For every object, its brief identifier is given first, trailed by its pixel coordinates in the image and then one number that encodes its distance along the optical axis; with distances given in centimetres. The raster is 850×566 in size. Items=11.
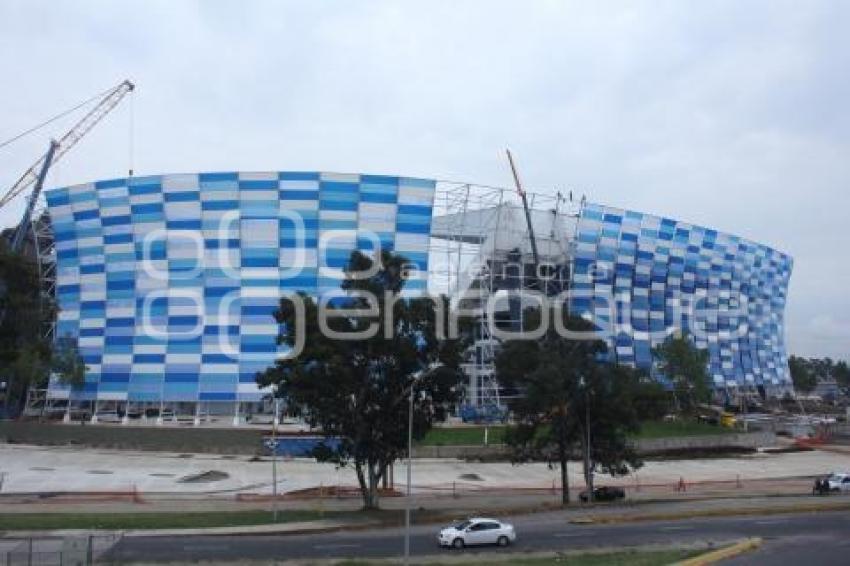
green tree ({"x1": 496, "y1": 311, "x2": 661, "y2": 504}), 4844
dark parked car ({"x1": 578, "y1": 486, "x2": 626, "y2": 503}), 5182
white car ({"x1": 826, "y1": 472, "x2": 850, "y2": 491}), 5494
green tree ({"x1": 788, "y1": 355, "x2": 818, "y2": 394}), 19350
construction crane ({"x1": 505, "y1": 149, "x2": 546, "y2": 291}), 10090
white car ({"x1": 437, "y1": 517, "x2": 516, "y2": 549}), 3272
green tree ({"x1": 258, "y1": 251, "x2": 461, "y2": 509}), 4291
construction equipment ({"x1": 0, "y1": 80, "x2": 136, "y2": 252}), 9869
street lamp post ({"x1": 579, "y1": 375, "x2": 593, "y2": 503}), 4875
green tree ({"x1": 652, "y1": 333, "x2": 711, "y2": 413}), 9581
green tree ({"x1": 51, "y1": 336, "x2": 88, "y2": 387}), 8462
